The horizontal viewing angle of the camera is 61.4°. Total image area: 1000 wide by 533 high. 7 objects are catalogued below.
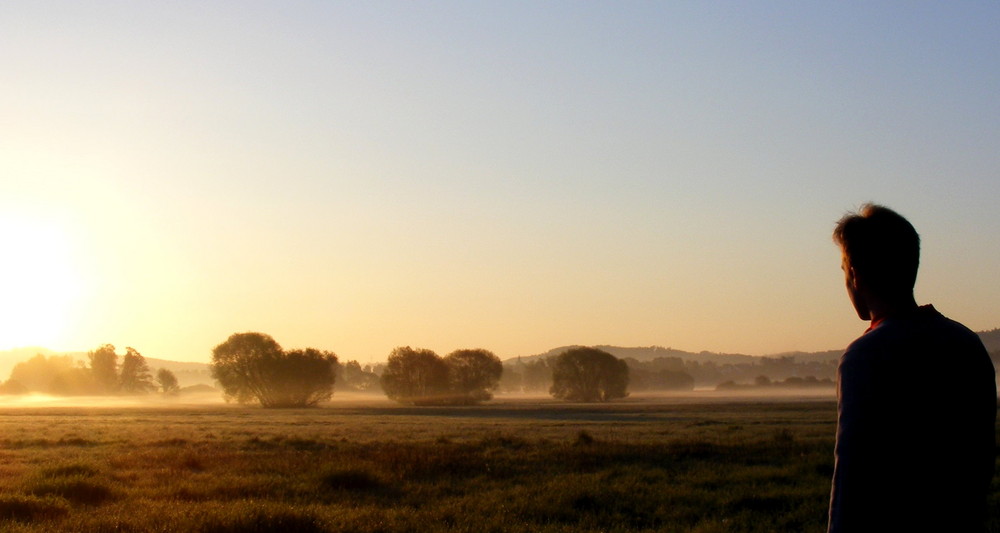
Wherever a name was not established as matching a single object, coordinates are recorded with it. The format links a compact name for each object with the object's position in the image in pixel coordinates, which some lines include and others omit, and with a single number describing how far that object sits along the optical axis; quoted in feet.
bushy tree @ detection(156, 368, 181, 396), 622.54
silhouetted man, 11.15
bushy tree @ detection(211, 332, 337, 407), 368.68
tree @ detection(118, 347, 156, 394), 569.23
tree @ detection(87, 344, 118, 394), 567.18
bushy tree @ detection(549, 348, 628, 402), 450.30
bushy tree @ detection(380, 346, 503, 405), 402.72
